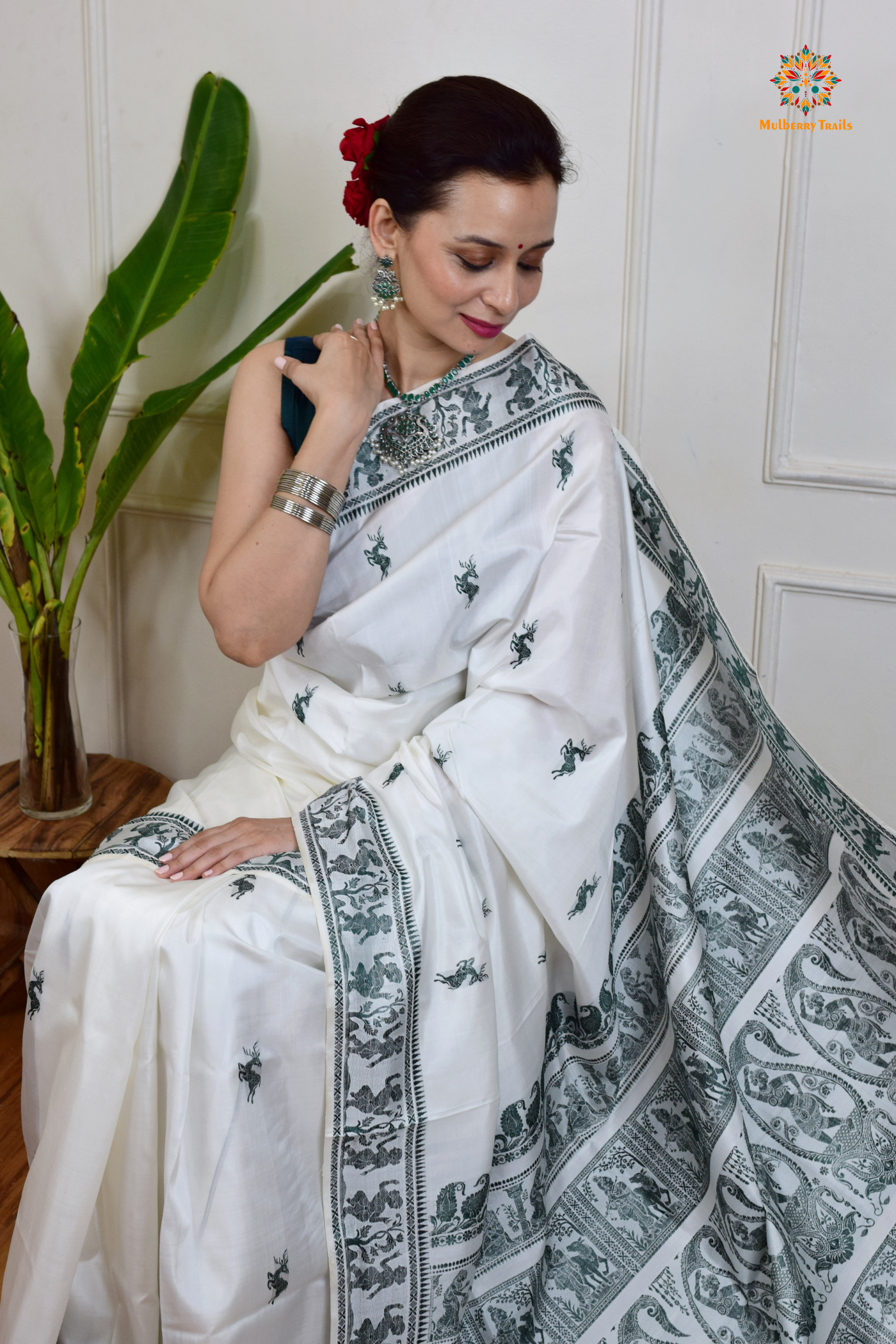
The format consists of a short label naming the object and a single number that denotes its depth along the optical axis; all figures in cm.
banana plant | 202
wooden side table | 208
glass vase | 215
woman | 132
